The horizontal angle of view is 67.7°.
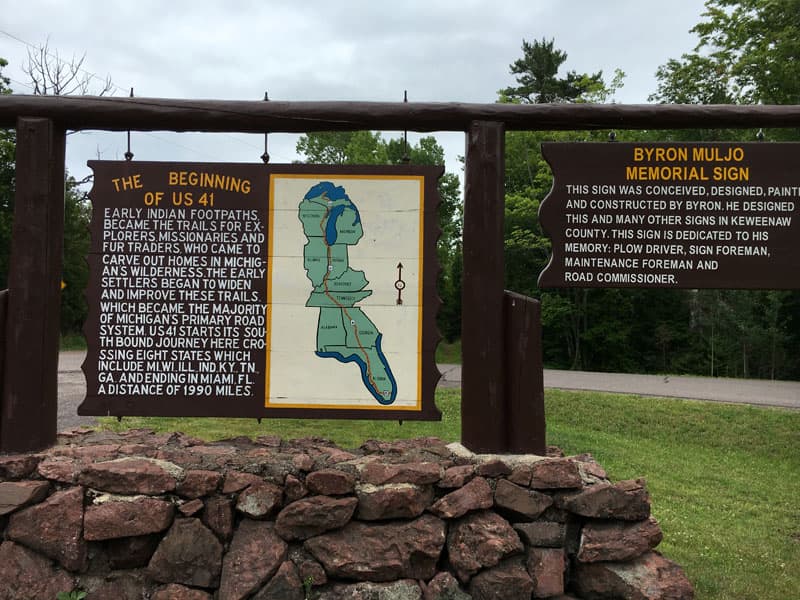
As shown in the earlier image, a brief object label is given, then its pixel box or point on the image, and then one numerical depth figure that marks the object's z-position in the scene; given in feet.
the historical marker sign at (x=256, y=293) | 13.51
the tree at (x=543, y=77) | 104.92
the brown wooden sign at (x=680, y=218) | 13.74
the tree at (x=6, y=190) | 56.66
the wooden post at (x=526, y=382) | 13.05
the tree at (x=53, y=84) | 59.21
